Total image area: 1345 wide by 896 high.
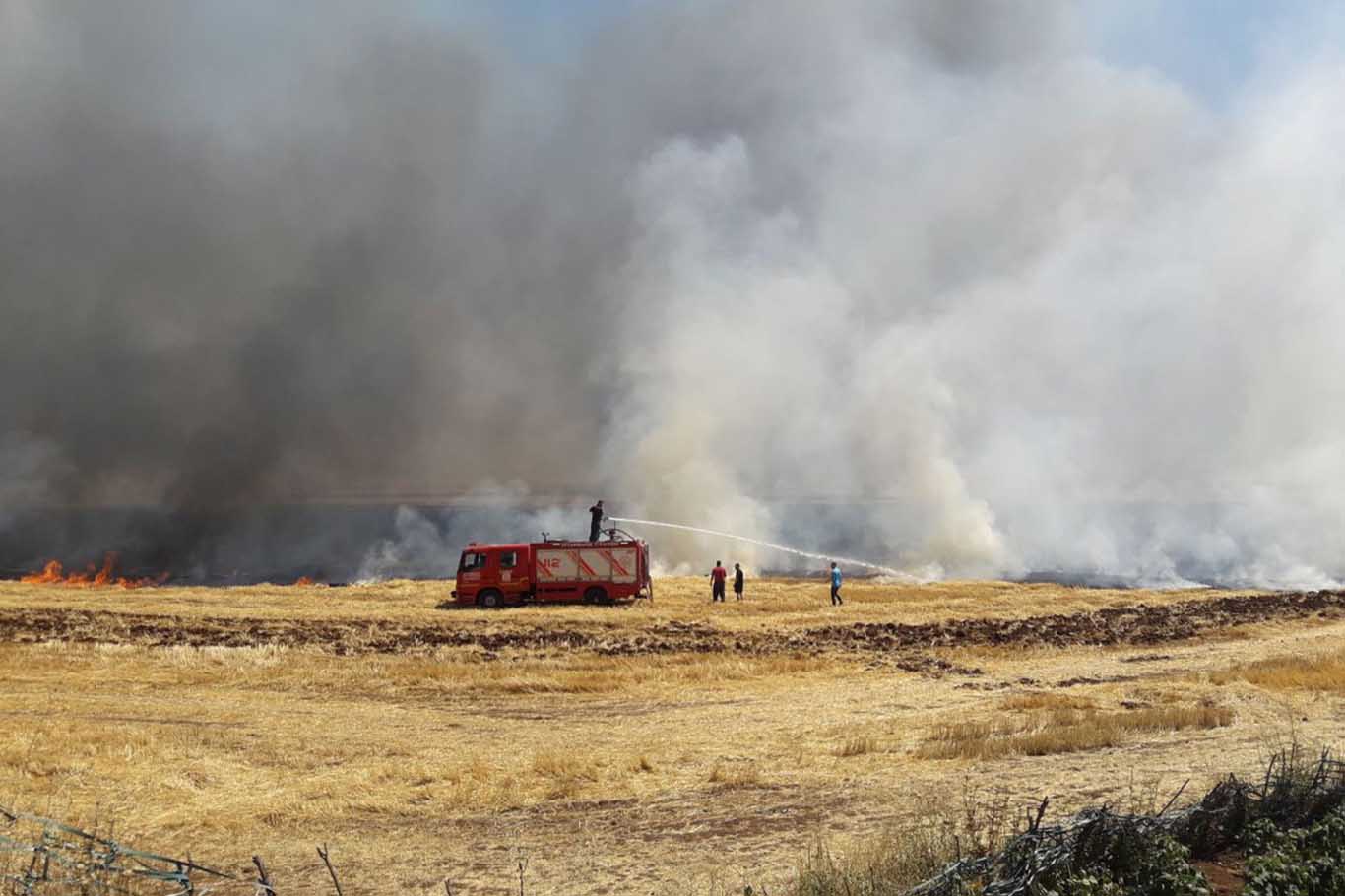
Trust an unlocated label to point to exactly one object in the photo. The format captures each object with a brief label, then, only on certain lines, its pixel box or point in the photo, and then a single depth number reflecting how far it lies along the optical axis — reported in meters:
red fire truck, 41.75
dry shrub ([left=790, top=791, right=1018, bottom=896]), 8.09
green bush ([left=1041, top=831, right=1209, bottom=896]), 7.16
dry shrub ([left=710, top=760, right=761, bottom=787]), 13.38
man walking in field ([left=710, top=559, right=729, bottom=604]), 42.78
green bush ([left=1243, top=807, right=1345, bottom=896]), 7.11
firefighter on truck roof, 44.09
